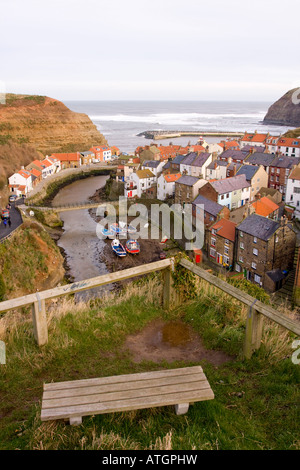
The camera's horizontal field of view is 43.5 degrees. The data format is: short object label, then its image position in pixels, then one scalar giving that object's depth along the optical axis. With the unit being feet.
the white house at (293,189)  126.35
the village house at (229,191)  115.93
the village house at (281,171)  141.53
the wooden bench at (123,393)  11.51
